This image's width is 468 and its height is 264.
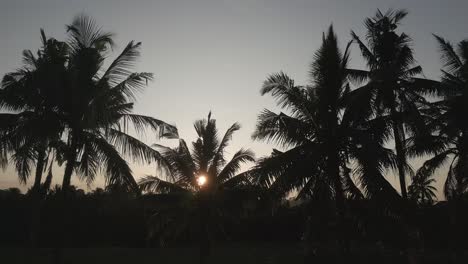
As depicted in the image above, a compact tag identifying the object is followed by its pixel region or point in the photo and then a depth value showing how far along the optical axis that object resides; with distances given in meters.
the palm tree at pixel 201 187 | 14.23
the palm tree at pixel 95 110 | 9.65
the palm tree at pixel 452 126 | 14.14
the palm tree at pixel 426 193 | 23.19
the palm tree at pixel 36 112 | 9.44
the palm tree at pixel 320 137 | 10.75
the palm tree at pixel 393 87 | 11.32
